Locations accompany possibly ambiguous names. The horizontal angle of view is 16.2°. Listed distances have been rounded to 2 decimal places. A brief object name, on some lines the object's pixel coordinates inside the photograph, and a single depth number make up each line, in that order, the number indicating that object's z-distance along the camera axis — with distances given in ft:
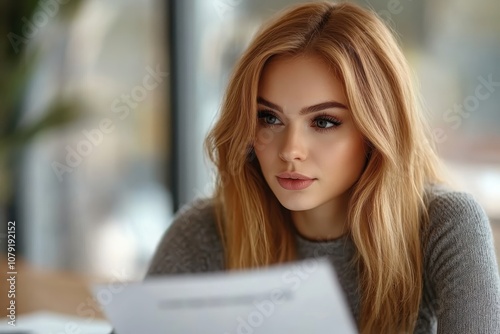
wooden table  7.31
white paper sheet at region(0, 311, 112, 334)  6.72
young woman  6.28
